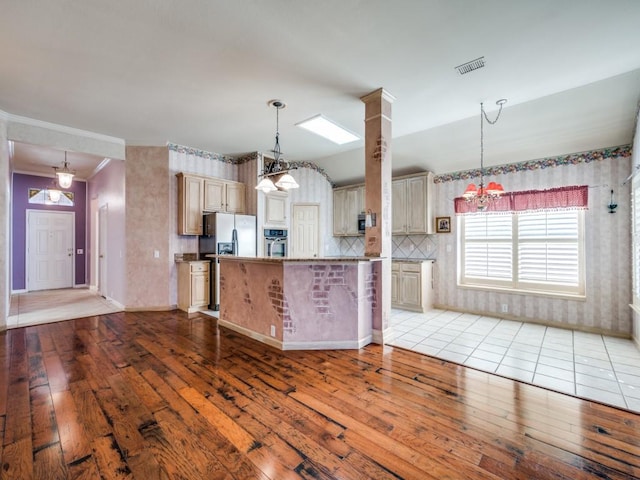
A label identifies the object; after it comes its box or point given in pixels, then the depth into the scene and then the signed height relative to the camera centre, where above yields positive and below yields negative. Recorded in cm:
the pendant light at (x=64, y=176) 538 +118
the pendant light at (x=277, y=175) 330 +71
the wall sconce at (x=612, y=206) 390 +43
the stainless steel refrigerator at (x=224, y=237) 511 +4
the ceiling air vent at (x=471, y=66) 280 +170
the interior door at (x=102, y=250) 638 -24
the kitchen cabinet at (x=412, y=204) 539 +64
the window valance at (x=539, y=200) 415 +58
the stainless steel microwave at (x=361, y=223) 634 +34
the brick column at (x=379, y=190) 344 +59
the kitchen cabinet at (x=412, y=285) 520 -85
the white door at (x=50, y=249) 723 -24
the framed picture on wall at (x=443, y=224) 536 +26
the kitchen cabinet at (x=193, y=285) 502 -81
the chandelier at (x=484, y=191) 339 +56
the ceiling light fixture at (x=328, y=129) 421 +170
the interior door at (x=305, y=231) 638 +17
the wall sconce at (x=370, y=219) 350 +23
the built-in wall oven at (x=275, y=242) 591 -6
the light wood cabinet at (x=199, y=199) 516 +75
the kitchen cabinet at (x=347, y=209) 644 +68
